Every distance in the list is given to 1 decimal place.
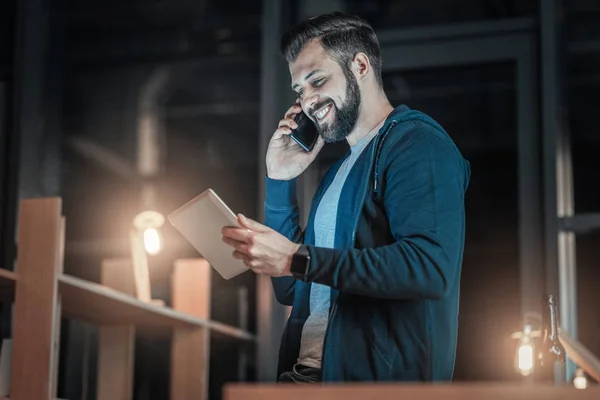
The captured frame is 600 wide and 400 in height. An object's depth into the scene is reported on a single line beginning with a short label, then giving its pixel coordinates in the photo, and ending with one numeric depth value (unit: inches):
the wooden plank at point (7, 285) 101.3
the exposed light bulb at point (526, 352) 126.0
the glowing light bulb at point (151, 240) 147.8
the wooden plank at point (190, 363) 156.3
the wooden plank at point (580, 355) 107.4
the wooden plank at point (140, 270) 141.4
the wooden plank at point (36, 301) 101.0
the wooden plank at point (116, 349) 143.0
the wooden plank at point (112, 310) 111.9
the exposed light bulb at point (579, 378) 136.5
